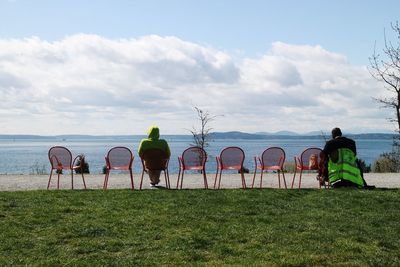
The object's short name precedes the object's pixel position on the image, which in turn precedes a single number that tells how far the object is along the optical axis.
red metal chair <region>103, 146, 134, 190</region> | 13.02
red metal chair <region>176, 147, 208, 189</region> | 13.17
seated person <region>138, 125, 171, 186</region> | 13.19
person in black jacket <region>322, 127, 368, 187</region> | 12.52
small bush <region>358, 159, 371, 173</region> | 24.55
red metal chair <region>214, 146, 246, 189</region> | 13.18
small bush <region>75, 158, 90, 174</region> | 22.60
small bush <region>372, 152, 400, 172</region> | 23.93
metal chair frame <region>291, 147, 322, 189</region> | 13.40
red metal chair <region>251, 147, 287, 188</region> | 13.26
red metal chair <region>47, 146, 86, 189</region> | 13.25
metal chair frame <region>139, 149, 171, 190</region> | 13.16
